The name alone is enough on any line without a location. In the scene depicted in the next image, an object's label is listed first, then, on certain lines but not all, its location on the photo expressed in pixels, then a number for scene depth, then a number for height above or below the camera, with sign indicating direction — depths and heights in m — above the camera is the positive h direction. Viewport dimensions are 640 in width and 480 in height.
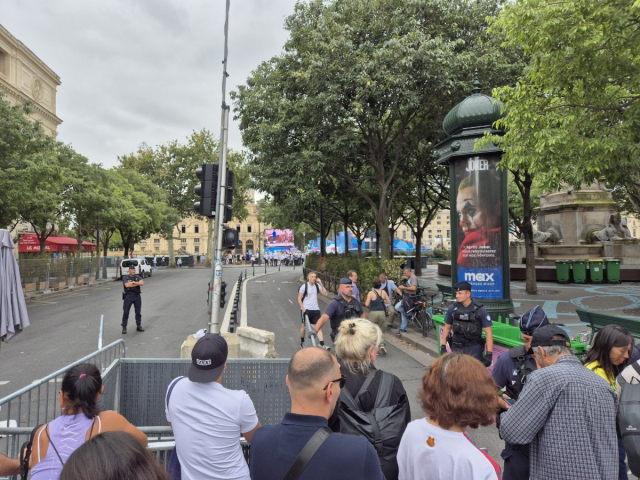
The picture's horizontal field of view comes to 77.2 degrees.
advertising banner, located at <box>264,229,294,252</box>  68.00 +2.54
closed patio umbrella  4.84 -0.50
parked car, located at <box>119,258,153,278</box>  28.43 -0.76
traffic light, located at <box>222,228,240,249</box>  7.38 +0.33
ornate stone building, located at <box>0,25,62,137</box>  31.62 +15.52
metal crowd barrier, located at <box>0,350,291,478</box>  4.16 -1.40
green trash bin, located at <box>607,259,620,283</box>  18.58 -0.68
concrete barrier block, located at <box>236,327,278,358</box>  6.69 -1.49
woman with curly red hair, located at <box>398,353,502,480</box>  1.78 -0.82
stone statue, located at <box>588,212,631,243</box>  21.52 +1.31
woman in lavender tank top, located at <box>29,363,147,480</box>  2.11 -0.97
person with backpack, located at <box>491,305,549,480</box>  3.30 -0.91
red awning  34.56 +0.99
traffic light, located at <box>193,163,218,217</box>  7.25 +1.22
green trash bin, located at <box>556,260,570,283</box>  19.19 -0.71
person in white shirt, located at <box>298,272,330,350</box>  8.44 -0.92
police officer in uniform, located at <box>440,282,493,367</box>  4.94 -0.86
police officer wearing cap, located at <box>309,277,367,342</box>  6.63 -0.84
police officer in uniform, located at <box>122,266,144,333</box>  10.75 -1.04
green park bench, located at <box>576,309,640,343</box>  6.16 -1.07
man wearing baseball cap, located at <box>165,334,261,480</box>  2.35 -0.99
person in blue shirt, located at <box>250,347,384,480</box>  1.50 -0.73
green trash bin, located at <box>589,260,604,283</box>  18.78 -0.64
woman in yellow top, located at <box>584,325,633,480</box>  3.10 -0.75
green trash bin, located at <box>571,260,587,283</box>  18.98 -0.65
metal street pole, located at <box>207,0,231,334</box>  6.62 +0.73
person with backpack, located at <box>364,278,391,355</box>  8.17 -0.95
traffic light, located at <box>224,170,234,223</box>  7.54 +1.04
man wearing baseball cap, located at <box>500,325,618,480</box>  2.18 -0.93
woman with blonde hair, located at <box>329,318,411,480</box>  2.16 -0.83
